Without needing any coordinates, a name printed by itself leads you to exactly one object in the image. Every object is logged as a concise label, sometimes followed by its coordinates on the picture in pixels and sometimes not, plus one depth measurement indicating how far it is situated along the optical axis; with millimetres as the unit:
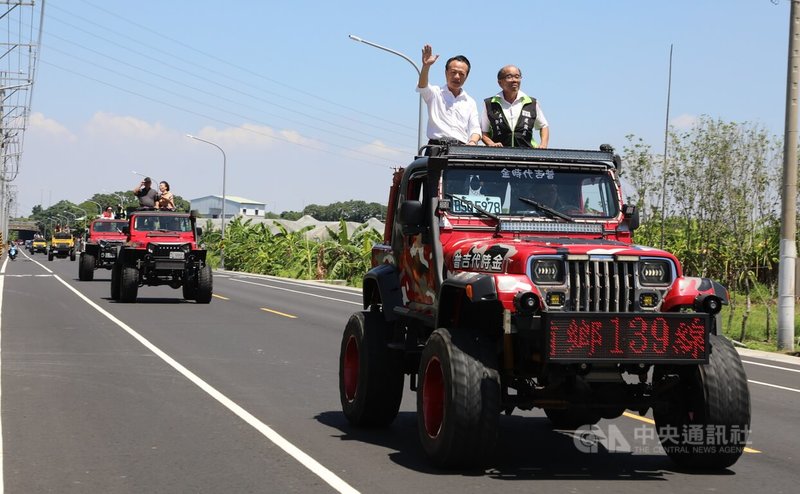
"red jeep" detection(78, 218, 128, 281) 38594
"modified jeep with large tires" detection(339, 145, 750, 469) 7492
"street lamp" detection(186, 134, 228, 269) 63506
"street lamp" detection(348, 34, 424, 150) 34844
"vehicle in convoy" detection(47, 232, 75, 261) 85250
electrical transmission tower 42781
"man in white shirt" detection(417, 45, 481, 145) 9977
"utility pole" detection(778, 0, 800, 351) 19359
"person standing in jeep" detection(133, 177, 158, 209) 30250
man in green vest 9906
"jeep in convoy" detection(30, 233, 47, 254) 112162
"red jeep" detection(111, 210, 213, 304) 27656
